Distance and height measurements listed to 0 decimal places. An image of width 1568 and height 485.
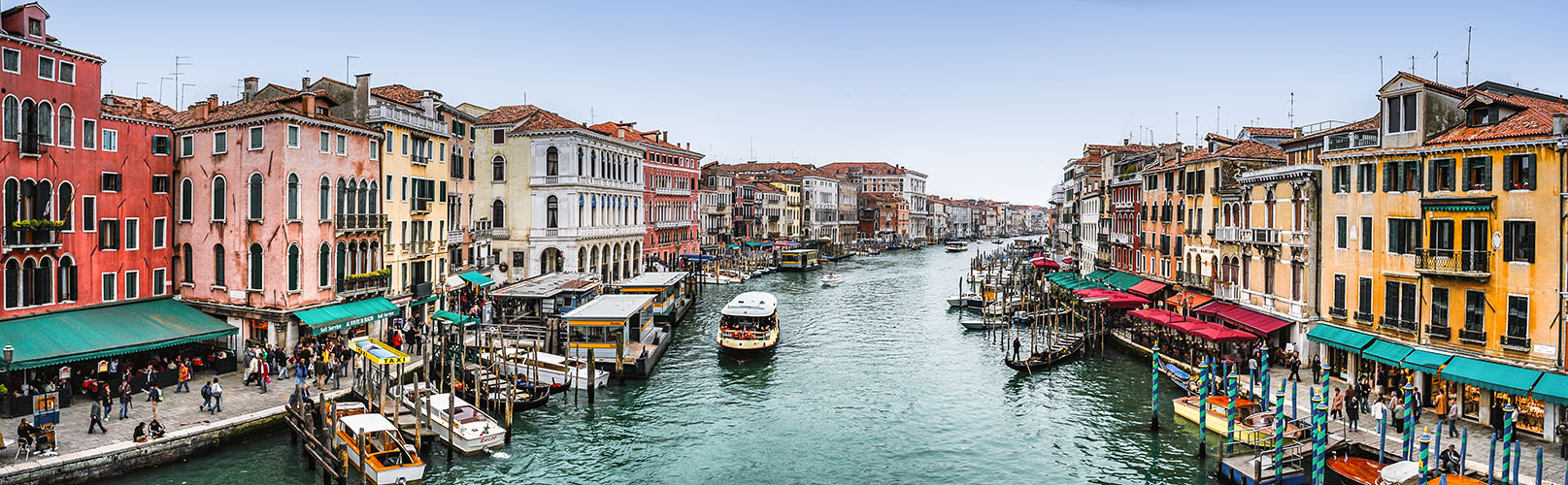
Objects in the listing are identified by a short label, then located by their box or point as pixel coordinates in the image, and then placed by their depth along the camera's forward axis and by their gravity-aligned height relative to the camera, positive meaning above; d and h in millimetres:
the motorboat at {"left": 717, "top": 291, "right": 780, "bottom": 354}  35969 -3537
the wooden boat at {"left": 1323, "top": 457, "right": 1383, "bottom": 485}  19469 -4754
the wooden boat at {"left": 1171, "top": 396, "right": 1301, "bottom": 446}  22023 -4367
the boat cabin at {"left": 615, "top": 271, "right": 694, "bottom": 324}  41375 -2491
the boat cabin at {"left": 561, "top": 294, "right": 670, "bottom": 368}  30156 -3129
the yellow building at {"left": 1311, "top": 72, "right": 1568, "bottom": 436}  21141 -250
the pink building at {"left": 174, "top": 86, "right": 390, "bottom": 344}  28641 +545
